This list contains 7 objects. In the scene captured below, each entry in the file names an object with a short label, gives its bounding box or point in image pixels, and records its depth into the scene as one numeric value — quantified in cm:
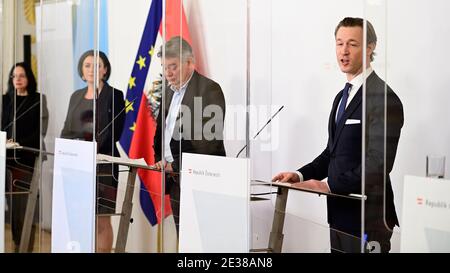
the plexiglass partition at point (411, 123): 207
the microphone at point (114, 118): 370
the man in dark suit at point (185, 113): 288
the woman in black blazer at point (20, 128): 467
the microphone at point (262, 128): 273
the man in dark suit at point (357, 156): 223
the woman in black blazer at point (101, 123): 364
